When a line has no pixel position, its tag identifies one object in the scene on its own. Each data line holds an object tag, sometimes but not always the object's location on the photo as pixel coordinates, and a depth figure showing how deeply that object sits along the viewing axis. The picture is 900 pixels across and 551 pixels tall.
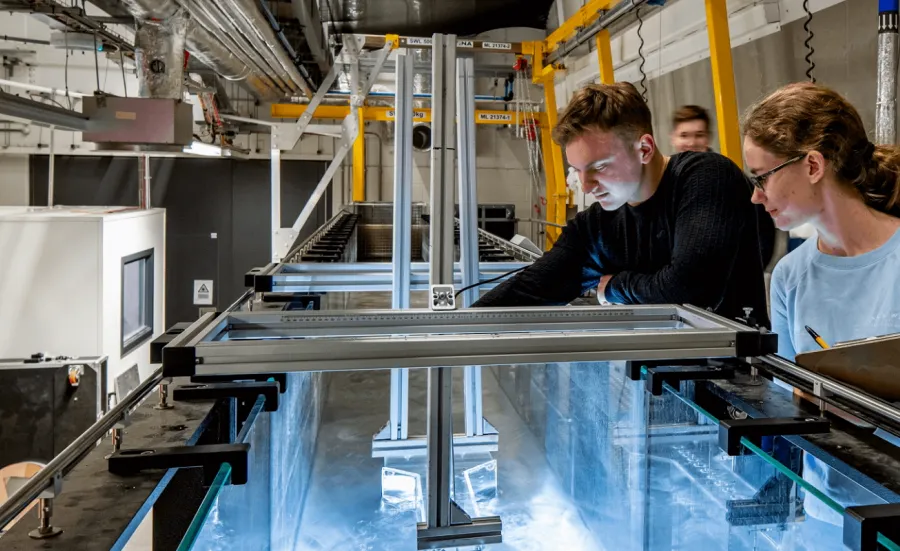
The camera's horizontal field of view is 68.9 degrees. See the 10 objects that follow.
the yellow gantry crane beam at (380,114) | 5.06
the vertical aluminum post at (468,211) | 1.82
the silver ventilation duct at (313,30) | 4.30
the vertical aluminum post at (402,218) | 1.74
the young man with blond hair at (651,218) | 1.21
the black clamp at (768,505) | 0.73
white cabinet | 3.81
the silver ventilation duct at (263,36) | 3.03
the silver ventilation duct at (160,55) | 3.05
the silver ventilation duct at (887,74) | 1.83
